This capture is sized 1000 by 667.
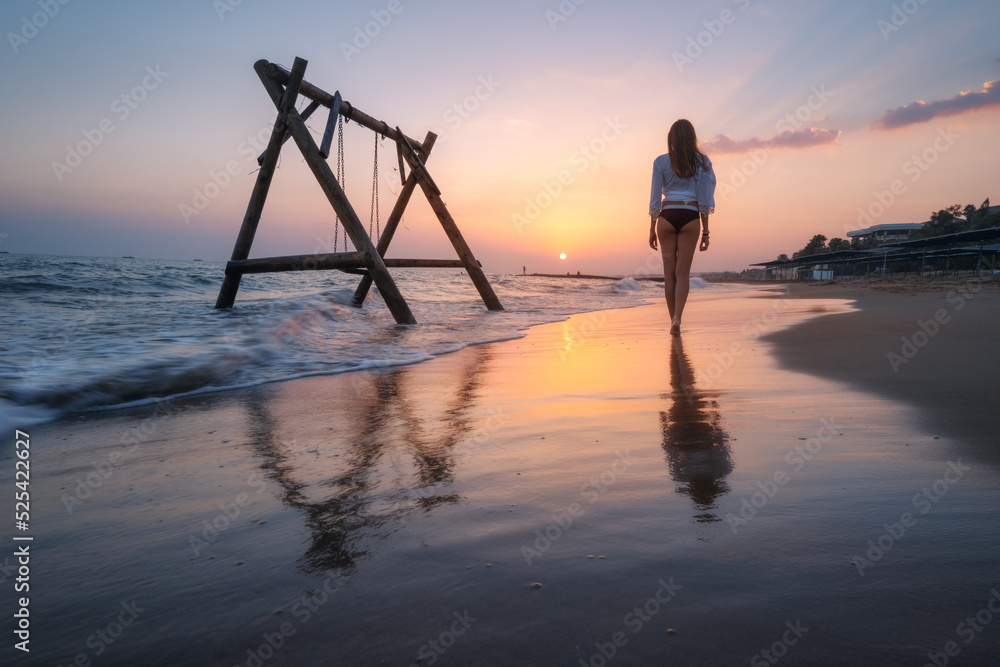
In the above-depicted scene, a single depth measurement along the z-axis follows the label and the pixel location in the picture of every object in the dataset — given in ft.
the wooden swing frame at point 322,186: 21.83
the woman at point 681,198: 17.30
